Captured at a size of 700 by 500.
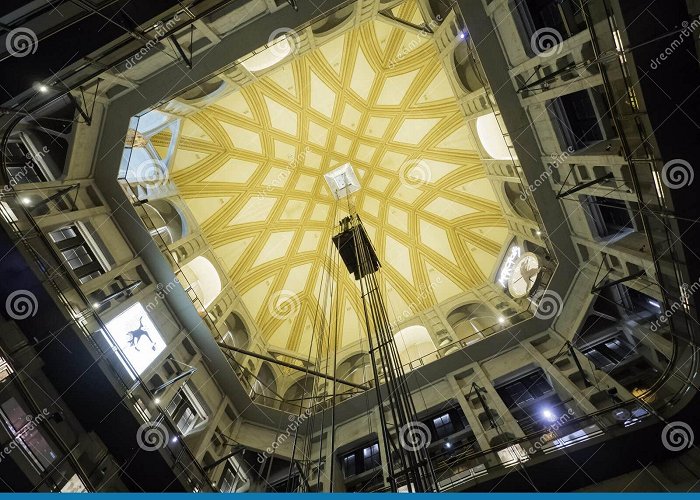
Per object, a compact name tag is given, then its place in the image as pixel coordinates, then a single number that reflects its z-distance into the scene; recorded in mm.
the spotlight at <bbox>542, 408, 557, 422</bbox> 12320
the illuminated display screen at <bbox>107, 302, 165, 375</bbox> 11742
